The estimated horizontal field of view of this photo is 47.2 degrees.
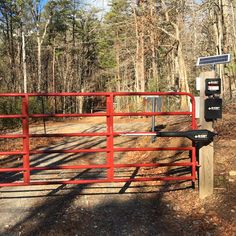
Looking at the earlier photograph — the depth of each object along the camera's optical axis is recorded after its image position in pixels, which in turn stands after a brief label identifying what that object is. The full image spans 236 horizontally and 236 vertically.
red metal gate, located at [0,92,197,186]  4.22
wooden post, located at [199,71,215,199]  4.24
